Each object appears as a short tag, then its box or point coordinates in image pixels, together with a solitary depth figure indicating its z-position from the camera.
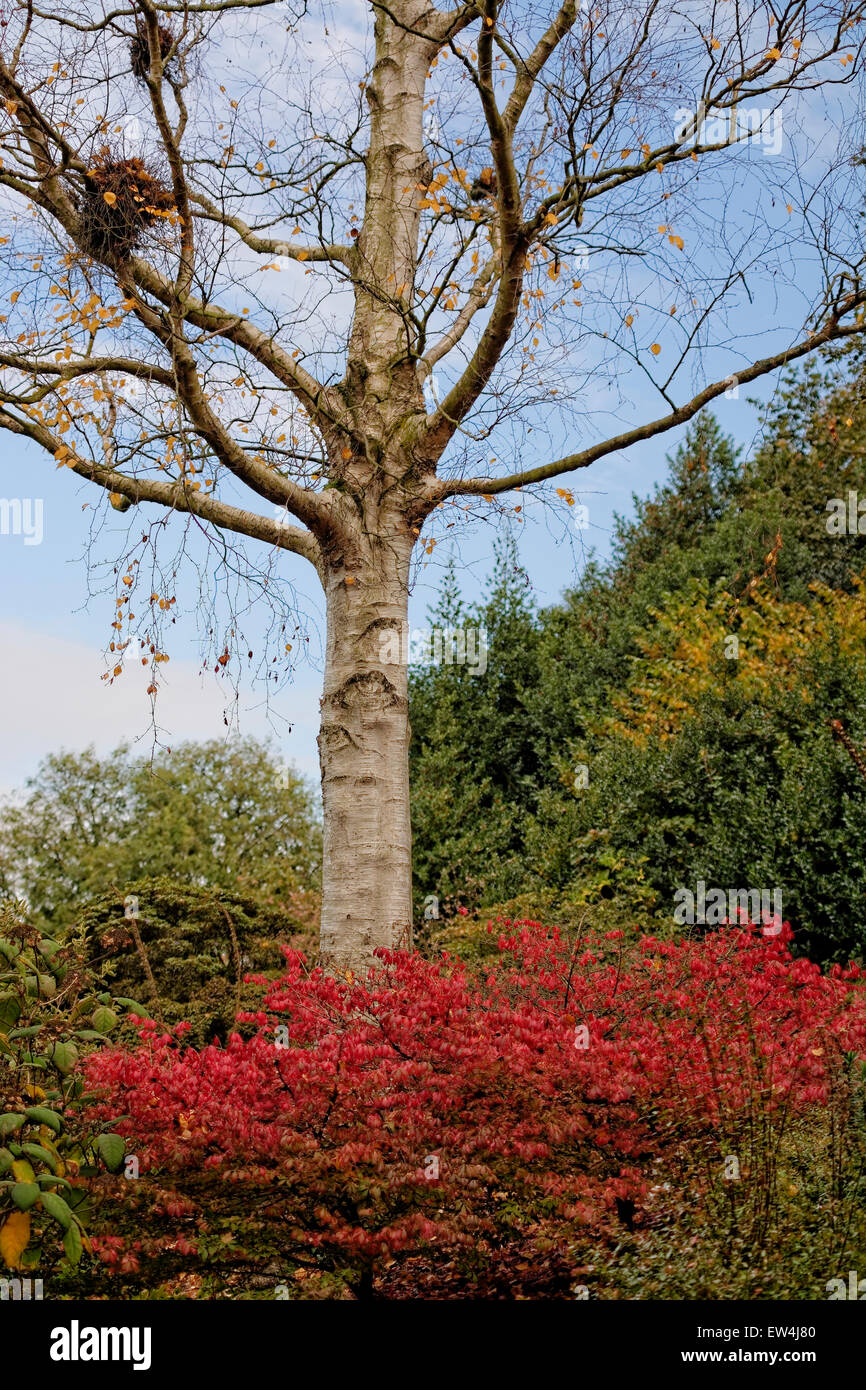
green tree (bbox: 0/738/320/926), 14.99
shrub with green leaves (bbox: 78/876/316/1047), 8.69
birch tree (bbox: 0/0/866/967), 6.27
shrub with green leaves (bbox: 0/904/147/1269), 3.43
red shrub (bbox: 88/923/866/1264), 3.69
